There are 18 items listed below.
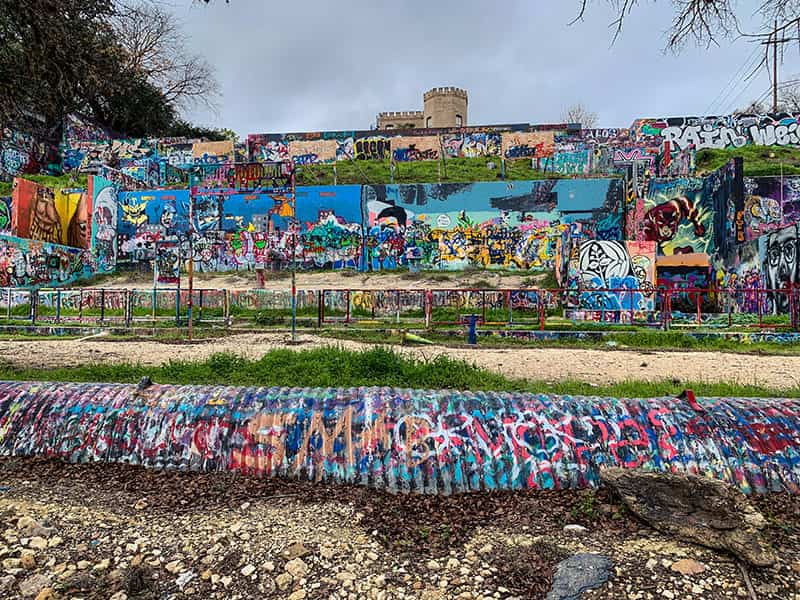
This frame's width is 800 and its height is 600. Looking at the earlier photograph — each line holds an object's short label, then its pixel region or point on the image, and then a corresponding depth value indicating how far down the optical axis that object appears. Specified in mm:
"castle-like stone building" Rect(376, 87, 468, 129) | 57281
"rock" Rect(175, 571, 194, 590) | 2299
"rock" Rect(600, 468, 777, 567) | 2436
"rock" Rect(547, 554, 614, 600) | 2197
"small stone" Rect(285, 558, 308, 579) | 2355
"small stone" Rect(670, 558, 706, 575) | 2333
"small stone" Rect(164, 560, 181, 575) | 2395
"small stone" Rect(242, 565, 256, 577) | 2363
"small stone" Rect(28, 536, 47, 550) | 2564
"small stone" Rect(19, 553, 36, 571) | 2402
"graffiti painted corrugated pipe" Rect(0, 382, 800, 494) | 3189
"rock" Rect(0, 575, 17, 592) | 2254
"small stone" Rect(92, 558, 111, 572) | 2402
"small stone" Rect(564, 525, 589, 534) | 2715
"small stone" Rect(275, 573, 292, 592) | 2274
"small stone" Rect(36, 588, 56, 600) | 2186
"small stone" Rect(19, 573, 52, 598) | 2232
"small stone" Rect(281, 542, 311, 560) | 2491
